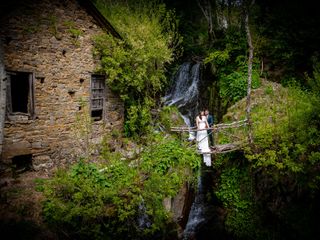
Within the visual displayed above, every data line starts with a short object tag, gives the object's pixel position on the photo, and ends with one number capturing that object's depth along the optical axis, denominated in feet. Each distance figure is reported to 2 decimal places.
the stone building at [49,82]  27.78
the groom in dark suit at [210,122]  37.93
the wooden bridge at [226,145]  33.71
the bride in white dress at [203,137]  34.55
